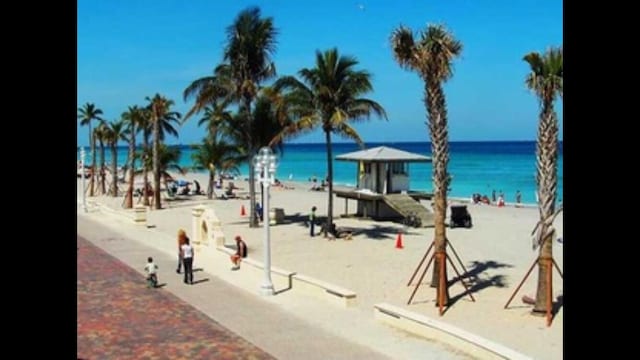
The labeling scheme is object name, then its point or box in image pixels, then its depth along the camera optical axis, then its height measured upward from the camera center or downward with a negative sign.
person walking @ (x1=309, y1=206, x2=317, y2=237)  28.98 -1.99
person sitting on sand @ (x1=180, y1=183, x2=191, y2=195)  58.71 -1.33
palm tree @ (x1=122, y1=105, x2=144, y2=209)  49.18 +3.49
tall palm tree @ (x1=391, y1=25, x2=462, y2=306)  15.71 +2.14
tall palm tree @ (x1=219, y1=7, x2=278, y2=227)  31.11 +5.19
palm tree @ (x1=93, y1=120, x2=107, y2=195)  66.72 +3.60
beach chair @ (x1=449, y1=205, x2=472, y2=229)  32.38 -1.90
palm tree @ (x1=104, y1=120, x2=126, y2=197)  60.78 +3.34
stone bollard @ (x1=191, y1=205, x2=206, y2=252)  24.94 -1.85
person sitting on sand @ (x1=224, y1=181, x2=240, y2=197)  56.04 -1.40
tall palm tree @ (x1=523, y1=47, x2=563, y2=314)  14.17 +0.50
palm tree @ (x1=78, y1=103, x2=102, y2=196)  63.96 +5.26
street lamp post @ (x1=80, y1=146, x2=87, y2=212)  44.03 -1.97
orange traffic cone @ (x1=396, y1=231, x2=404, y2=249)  25.06 -2.34
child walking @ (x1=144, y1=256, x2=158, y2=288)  17.53 -2.45
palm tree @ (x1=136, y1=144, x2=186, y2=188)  52.89 +1.10
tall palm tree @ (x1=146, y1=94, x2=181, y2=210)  43.16 +3.01
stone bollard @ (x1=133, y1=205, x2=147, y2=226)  33.69 -2.01
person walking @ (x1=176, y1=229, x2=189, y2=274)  19.32 -1.76
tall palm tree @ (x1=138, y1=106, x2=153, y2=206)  50.44 +3.11
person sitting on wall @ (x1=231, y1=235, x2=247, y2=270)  20.36 -2.27
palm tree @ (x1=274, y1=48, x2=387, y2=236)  27.52 +2.93
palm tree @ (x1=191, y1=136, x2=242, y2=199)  52.62 +1.49
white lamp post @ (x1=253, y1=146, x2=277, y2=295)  17.02 -0.05
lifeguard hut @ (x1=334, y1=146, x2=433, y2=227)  34.16 -0.37
